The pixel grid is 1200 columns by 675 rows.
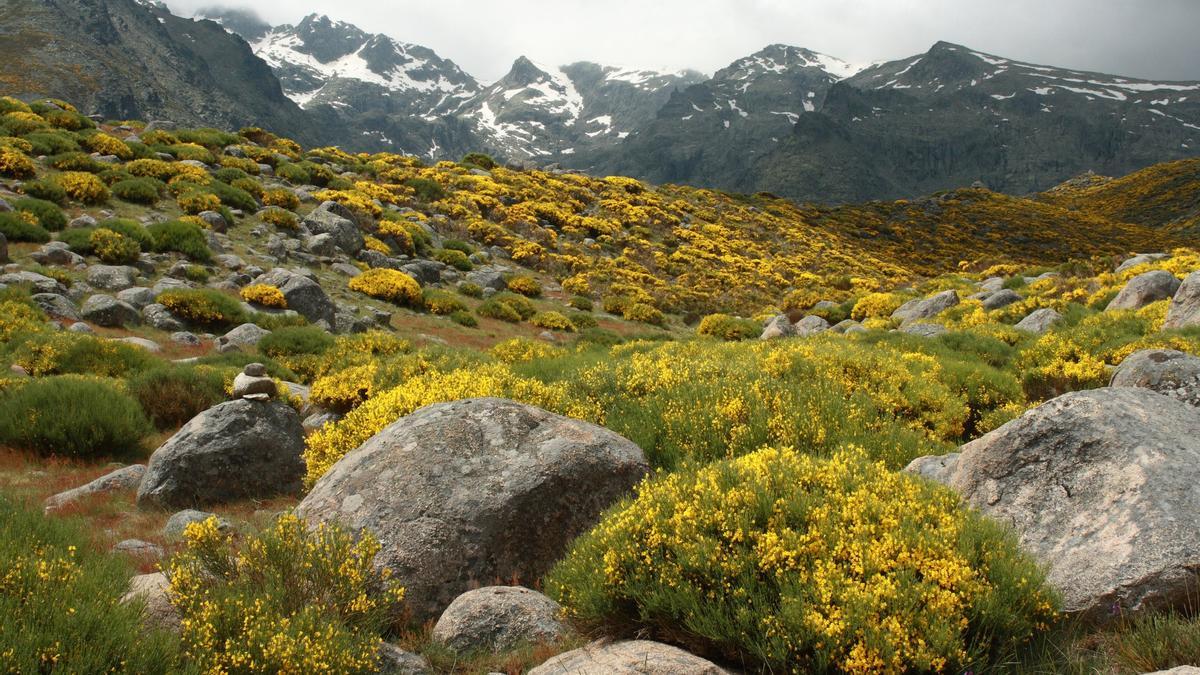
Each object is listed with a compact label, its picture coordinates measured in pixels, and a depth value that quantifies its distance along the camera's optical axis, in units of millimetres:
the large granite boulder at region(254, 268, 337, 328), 19344
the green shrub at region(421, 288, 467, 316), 24062
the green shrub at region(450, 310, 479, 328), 23578
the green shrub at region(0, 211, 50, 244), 18094
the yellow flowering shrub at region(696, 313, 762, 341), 26753
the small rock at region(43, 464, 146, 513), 7828
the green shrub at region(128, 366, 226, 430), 11391
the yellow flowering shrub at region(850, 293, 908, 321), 27531
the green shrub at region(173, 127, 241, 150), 34375
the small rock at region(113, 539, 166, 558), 6266
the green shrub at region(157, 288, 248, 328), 16859
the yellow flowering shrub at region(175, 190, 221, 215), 24156
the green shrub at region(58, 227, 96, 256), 18500
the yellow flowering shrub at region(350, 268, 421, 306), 23422
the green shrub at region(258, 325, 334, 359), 15719
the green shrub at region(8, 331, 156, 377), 12008
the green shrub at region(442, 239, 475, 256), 33281
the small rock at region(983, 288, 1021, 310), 21875
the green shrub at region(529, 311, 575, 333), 25984
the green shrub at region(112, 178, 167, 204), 23281
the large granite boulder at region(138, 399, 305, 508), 8195
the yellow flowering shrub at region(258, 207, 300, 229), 25938
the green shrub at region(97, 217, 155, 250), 19672
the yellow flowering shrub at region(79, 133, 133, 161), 27500
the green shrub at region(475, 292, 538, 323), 25641
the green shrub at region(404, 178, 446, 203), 41094
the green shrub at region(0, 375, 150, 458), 9555
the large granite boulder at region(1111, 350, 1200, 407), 8383
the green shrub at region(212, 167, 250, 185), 28641
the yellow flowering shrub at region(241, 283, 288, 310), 18891
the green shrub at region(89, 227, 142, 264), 18438
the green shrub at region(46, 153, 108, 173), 23922
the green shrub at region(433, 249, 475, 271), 31125
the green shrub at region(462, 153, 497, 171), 56094
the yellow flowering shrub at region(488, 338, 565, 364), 15777
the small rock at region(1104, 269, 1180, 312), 16688
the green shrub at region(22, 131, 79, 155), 24938
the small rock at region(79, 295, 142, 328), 15555
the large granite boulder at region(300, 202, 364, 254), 26484
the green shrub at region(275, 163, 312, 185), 33344
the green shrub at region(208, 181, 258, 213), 25875
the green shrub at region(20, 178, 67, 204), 20828
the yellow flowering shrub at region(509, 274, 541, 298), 30750
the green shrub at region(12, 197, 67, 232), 19359
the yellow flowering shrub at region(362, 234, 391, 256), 27641
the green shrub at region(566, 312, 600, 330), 27198
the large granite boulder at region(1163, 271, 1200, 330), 12828
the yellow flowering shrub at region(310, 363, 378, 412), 10812
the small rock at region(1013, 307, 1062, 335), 16812
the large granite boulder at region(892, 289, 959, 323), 23859
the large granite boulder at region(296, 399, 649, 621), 5801
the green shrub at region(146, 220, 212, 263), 20328
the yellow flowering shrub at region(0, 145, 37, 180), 21859
